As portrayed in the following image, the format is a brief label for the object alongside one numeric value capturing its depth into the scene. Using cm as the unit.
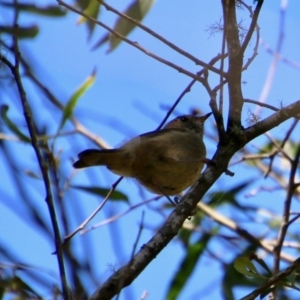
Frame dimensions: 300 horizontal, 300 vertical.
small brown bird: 782
